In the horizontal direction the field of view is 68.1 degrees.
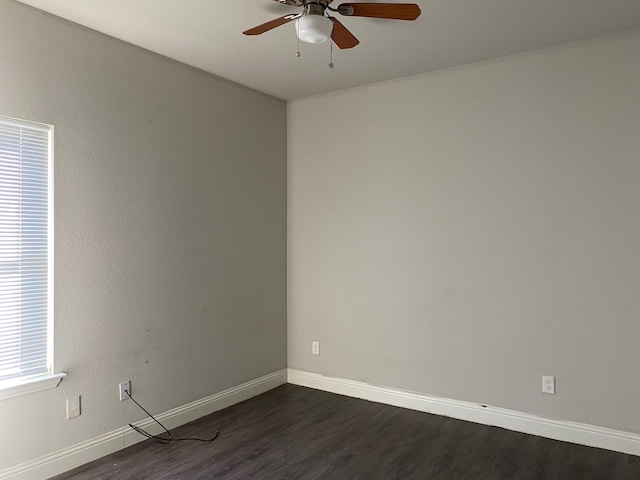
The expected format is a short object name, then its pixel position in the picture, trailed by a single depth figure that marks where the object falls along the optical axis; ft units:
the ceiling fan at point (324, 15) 7.06
